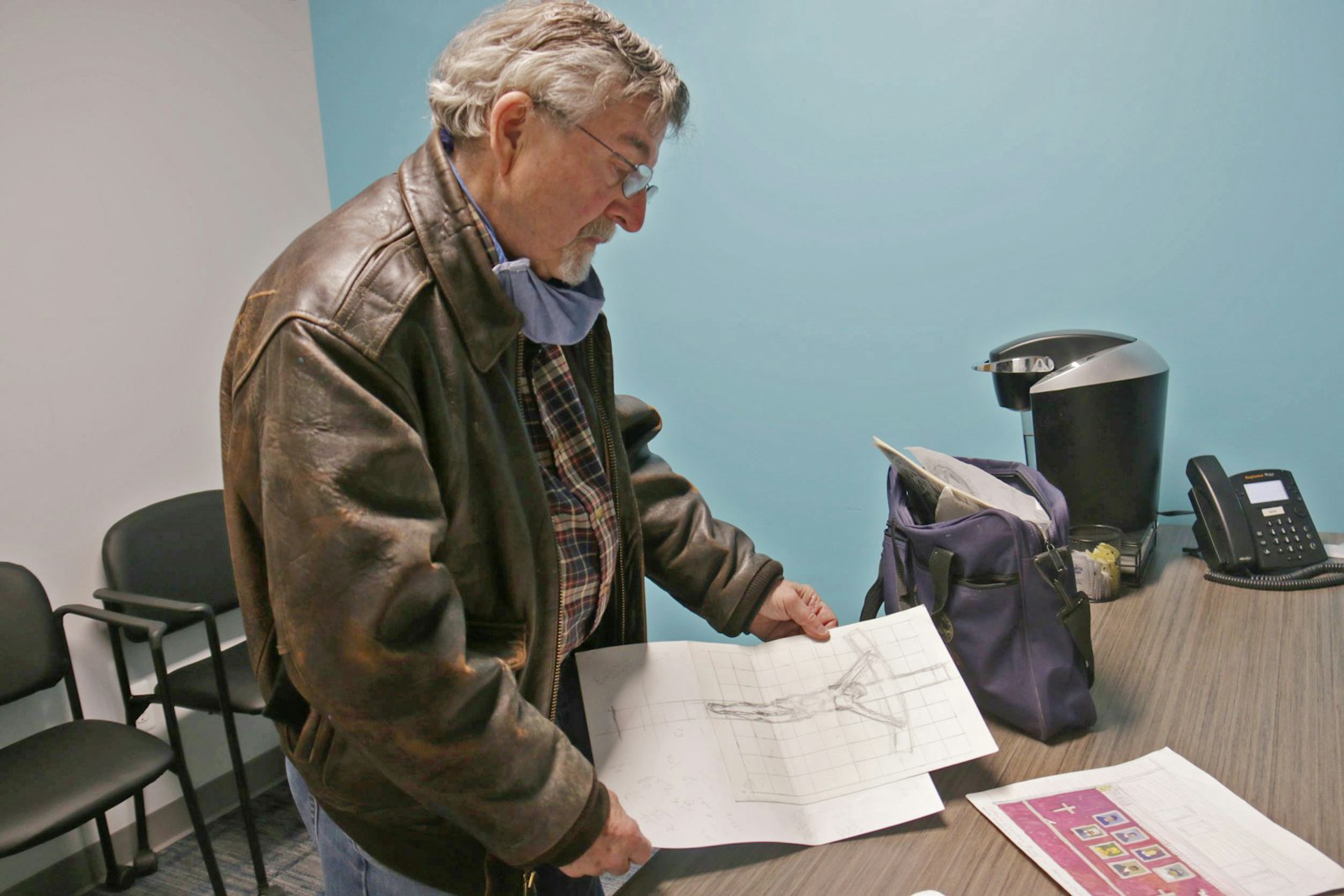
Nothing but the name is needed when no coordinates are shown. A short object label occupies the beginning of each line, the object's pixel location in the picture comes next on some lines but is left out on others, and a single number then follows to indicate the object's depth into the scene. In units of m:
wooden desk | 0.84
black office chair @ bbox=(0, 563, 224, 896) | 1.69
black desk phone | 1.45
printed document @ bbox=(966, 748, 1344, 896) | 0.78
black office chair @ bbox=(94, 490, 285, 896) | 2.10
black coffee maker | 1.50
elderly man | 0.71
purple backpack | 1.02
